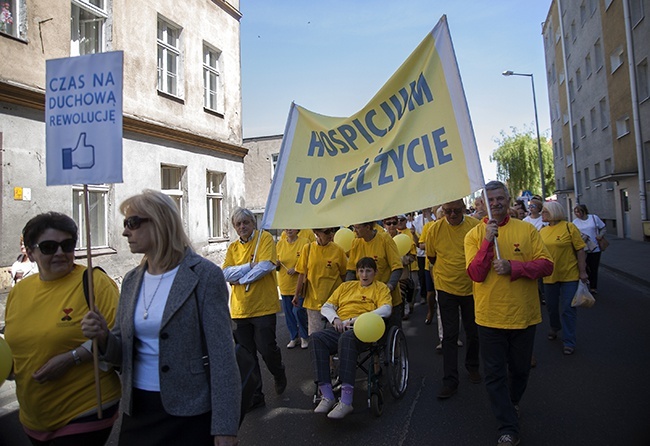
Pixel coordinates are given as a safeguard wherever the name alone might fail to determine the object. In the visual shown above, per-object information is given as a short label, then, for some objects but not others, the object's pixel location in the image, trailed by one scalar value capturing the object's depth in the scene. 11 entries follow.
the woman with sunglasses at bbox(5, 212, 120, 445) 2.45
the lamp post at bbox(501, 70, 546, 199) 32.67
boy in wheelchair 4.28
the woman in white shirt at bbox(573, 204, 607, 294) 8.97
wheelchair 4.36
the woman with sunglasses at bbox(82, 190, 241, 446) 2.17
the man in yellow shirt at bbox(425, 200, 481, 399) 4.84
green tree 46.03
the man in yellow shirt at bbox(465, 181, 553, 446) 3.71
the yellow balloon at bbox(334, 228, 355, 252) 6.65
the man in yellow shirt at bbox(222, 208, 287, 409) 4.80
